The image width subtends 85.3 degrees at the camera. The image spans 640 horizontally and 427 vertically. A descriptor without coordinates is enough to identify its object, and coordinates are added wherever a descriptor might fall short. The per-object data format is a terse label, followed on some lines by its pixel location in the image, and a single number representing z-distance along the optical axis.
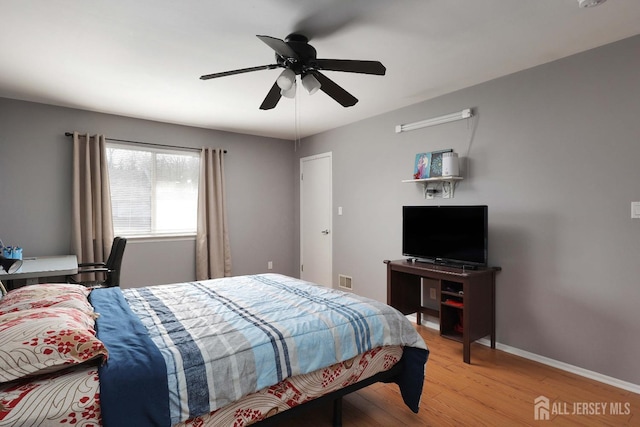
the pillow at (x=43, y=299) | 1.76
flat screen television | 3.07
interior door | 5.20
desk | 2.82
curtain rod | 4.02
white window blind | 4.41
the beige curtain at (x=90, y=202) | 3.98
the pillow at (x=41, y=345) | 1.21
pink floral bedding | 1.16
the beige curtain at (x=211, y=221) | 4.92
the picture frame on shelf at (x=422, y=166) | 3.62
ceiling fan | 2.19
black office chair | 3.51
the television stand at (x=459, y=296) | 2.94
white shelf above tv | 3.44
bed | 1.25
